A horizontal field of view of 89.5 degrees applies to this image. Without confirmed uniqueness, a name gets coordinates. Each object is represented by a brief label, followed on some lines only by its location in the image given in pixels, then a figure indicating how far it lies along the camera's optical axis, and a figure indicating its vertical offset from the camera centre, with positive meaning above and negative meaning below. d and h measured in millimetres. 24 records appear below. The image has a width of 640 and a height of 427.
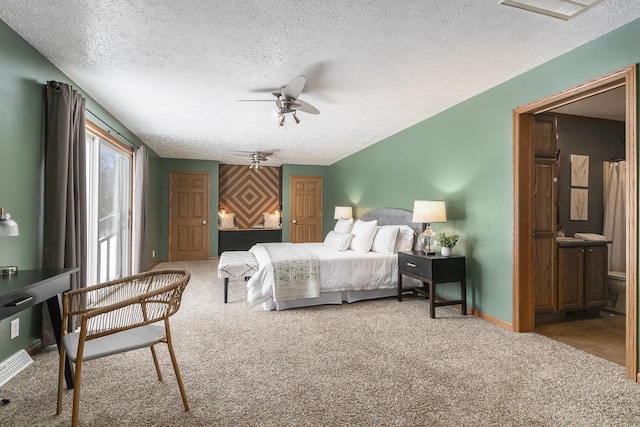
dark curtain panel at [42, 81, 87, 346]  2668 +250
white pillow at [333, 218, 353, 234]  5812 -279
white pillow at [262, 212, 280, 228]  8590 -230
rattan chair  1593 -648
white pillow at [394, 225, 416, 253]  4496 -397
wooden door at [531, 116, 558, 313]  3354 -2
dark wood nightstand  3486 -666
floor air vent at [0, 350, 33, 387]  2166 -1089
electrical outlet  2336 -856
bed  3822 -791
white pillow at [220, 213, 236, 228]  8258 -247
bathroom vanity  3492 -762
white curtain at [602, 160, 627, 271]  4254 +13
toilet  3758 -941
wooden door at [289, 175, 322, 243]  8453 +64
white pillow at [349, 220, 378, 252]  4670 -370
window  3975 +77
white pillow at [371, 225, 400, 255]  4500 -399
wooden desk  1565 -430
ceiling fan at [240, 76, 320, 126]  2973 +1130
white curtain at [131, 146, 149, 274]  5434 +39
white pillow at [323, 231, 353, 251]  4767 -452
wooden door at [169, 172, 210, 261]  7660 -113
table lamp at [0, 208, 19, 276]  1851 -94
